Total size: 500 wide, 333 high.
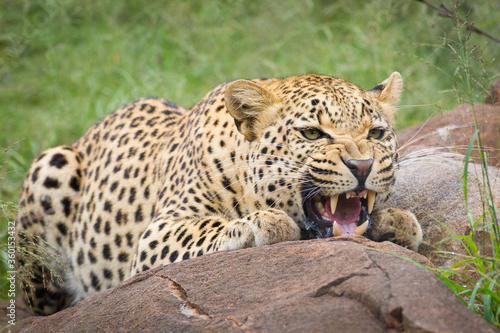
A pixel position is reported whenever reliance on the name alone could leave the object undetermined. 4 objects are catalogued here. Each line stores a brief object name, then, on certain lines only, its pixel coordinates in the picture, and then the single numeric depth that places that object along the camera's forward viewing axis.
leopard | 9.77
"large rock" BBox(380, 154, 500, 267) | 10.31
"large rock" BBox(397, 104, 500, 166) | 13.49
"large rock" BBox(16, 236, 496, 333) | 6.73
